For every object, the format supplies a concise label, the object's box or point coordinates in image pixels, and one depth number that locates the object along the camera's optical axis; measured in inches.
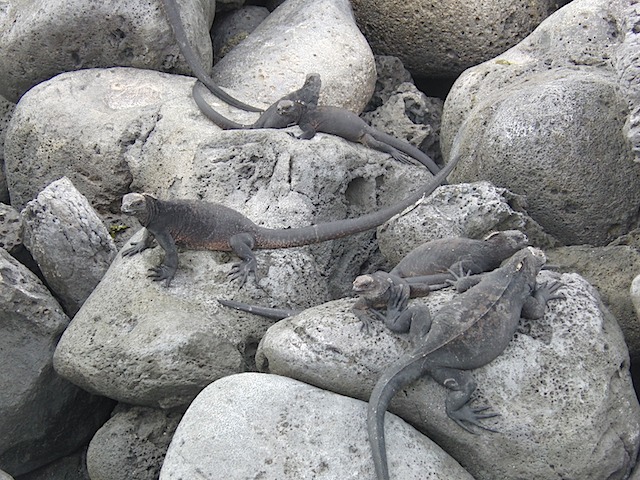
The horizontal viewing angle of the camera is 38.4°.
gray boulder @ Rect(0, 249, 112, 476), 214.8
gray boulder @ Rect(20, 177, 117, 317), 228.8
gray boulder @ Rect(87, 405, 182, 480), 200.5
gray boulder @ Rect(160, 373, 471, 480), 165.3
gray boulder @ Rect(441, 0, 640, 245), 233.1
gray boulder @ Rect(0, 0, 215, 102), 280.1
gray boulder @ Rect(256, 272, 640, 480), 172.6
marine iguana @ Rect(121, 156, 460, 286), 215.0
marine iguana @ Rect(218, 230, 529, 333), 204.7
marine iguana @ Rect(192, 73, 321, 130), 264.7
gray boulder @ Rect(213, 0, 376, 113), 295.0
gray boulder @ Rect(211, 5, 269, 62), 332.2
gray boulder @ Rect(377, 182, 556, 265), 223.0
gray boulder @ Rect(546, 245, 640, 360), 204.7
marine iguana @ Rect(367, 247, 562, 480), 169.8
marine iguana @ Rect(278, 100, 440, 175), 261.1
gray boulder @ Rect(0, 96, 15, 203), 304.7
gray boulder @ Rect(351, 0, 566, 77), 306.7
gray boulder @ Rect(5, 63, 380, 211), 244.5
